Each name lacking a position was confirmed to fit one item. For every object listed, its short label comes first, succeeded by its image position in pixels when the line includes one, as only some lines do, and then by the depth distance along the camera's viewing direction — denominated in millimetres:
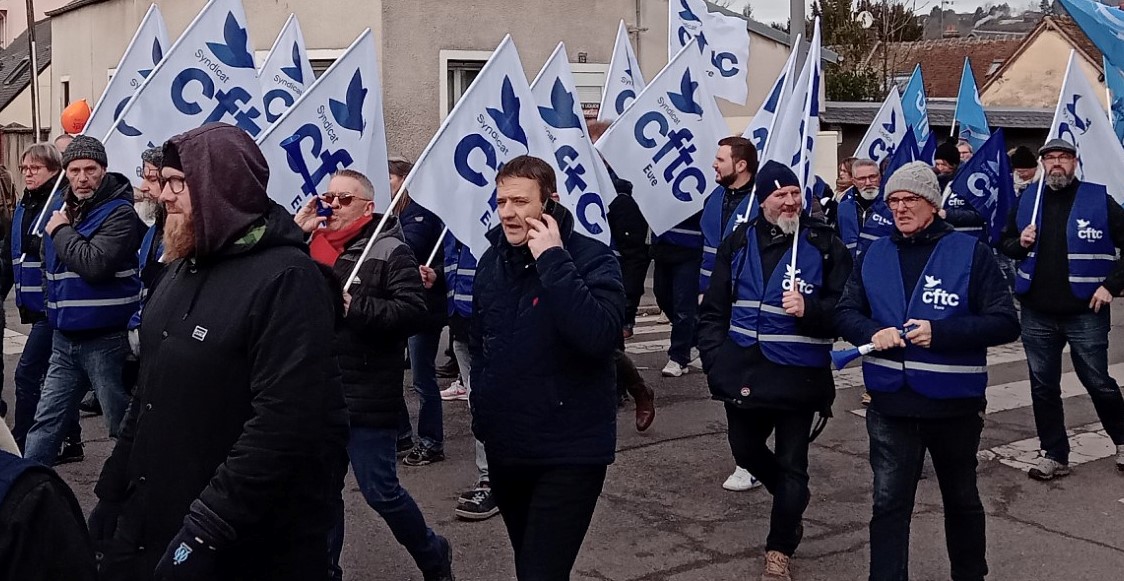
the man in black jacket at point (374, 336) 4875
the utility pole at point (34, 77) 21859
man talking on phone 4043
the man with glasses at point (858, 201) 10742
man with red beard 3020
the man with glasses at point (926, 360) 4812
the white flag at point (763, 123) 9344
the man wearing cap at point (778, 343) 5391
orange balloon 11469
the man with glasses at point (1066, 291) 7039
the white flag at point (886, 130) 11617
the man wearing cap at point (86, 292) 6324
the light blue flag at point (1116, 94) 8570
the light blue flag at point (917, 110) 12867
